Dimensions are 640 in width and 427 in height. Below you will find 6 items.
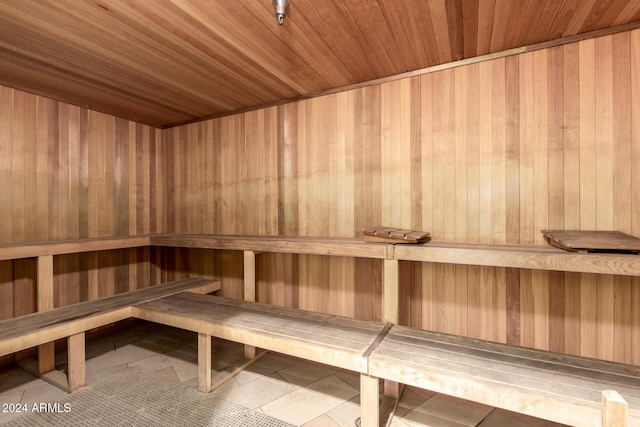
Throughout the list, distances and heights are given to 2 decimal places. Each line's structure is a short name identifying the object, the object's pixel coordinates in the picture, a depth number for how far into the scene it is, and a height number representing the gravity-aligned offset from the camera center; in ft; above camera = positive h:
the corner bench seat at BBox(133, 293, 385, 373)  4.99 -2.28
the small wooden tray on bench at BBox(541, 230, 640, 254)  4.39 -0.48
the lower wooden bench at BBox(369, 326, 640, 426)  3.50 -2.24
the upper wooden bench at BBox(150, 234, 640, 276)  4.41 -0.77
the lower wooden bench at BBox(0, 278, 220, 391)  5.80 -2.36
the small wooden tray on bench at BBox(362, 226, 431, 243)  6.00 -0.49
